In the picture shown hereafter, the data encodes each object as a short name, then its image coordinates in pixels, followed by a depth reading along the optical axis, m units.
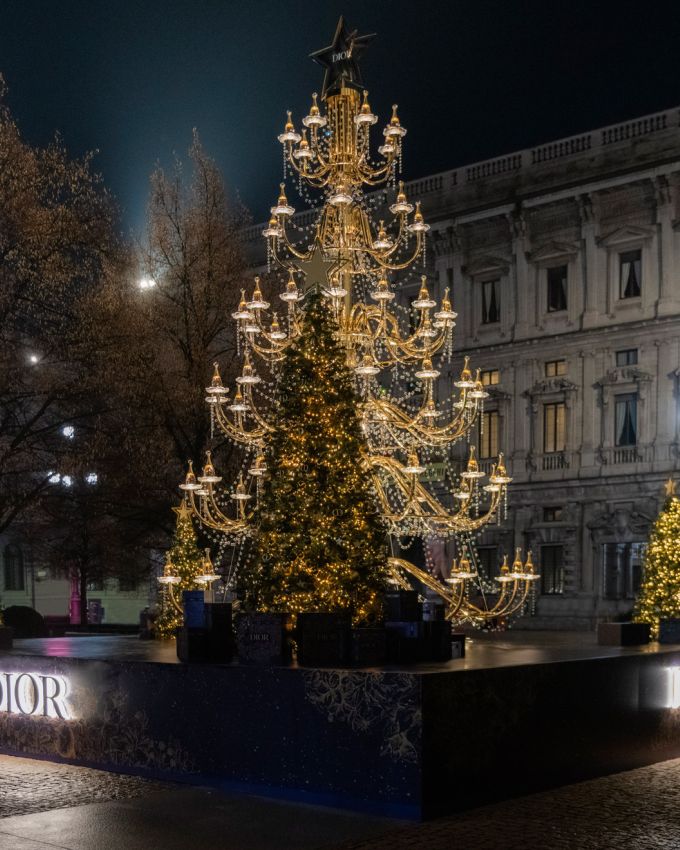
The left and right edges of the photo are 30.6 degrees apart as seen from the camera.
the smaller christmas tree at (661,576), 21.30
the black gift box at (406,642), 12.30
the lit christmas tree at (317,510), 13.66
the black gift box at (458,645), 13.44
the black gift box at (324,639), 11.63
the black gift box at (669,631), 16.39
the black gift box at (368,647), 11.66
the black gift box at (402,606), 13.72
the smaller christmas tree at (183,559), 22.62
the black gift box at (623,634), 15.72
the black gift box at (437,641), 12.56
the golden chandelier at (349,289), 20.92
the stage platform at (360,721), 10.62
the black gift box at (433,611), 14.29
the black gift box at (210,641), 12.50
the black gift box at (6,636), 16.05
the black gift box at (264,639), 12.23
